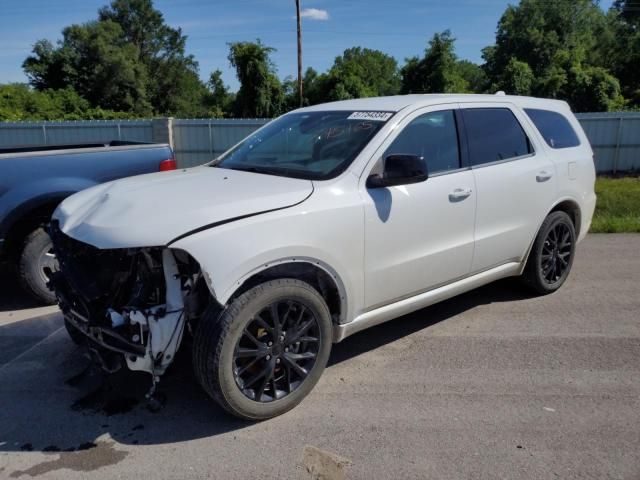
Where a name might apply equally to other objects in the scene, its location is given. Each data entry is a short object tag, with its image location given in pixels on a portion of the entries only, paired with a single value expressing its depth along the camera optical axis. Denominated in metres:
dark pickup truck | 4.91
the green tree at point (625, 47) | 48.03
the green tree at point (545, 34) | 64.06
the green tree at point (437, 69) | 32.88
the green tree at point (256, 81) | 33.12
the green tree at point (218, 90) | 54.66
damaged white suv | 3.02
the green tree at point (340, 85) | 33.84
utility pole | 28.11
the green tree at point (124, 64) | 55.91
